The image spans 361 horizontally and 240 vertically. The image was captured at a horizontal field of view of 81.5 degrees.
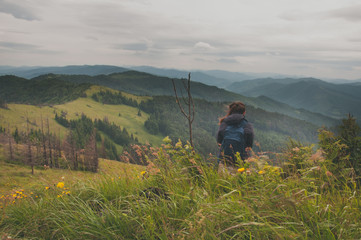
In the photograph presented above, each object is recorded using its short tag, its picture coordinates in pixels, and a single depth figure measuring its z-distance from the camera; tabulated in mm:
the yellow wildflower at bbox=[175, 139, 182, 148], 3795
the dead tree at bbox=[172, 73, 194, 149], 3927
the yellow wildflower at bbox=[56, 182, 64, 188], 3529
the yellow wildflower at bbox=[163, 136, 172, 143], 3905
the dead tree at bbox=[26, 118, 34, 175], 75062
